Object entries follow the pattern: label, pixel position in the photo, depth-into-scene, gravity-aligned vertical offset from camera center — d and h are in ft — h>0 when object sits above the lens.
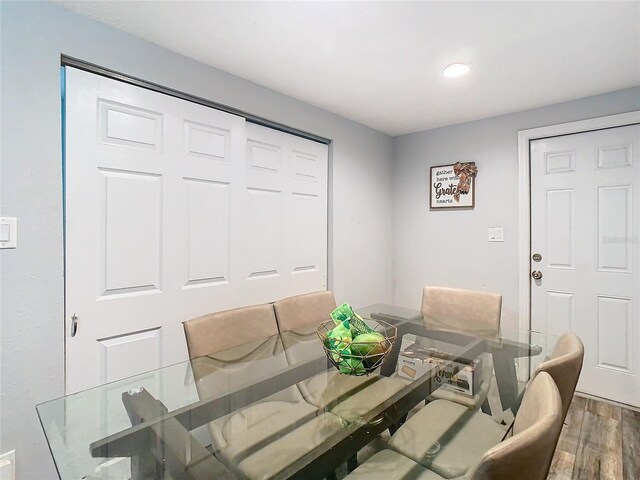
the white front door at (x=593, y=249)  7.67 -0.15
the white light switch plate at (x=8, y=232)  4.33 +0.09
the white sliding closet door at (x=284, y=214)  7.40 +0.66
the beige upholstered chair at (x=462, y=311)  6.78 -1.52
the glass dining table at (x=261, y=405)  3.05 -1.97
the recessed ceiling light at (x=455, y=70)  6.37 +3.40
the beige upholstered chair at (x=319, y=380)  4.08 -1.97
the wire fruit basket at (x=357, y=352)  4.02 -1.36
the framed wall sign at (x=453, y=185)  9.85 +1.73
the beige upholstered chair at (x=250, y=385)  3.42 -2.03
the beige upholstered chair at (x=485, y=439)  2.12 -2.24
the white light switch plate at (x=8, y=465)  4.25 -2.96
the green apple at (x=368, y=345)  4.01 -1.27
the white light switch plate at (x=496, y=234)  9.34 +0.23
